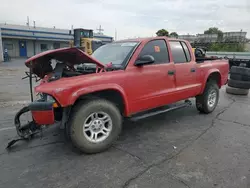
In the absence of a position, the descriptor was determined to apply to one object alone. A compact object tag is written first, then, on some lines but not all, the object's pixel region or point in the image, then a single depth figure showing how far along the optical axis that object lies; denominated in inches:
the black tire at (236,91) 327.6
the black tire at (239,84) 320.8
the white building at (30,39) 1236.5
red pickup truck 121.5
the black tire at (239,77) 316.2
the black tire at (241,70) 312.7
